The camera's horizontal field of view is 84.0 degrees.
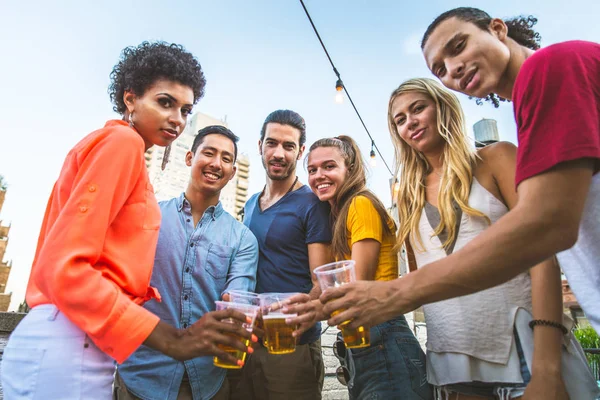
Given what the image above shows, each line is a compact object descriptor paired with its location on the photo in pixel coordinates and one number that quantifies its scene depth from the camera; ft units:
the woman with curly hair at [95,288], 3.50
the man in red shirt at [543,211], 2.91
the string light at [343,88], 13.14
